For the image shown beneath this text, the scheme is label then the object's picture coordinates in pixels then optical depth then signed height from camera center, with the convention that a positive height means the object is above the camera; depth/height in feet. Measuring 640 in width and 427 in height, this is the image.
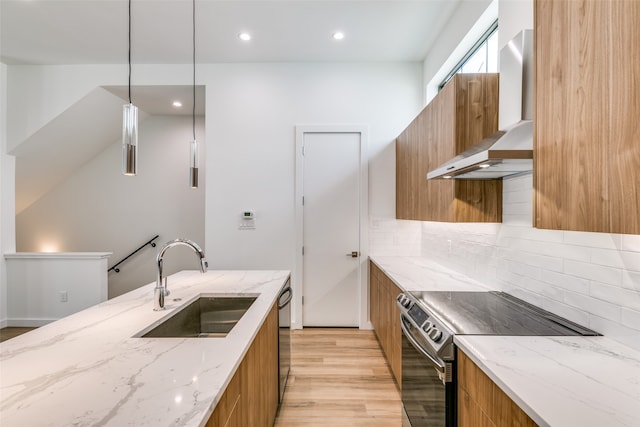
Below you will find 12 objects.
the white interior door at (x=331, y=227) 12.24 -0.50
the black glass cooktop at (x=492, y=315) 4.48 -1.67
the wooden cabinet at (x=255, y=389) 3.39 -2.46
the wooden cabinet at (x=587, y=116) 2.70 +1.01
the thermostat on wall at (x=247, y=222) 12.25 -0.32
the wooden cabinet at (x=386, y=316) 7.92 -3.08
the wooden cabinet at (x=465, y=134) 6.77 +1.81
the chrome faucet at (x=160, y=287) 5.35 -1.28
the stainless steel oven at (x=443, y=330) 4.37 -1.77
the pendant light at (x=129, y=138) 4.80 +1.18
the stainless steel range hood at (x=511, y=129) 4.53 +1.45
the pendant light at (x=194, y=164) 8.03 +1.29
